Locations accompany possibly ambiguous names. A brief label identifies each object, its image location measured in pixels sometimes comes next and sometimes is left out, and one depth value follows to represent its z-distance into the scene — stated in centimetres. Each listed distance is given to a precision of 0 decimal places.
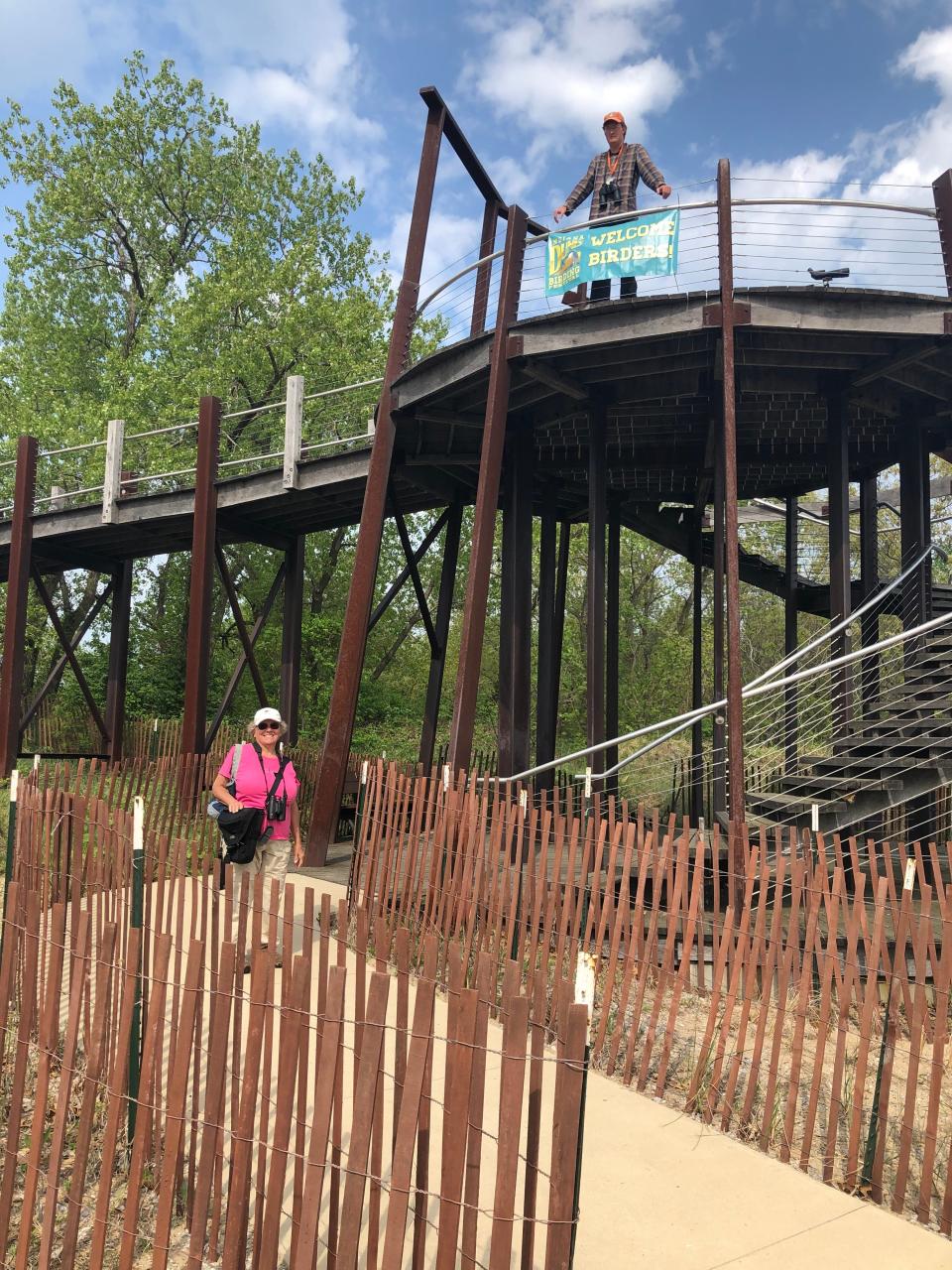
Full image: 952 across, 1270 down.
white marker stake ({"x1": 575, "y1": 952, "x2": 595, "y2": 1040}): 239
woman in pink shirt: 582
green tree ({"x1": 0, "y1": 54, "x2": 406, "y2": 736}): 2358
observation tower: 783
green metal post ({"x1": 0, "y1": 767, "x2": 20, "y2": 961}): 506
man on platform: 896
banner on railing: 763
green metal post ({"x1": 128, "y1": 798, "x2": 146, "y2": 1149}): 370
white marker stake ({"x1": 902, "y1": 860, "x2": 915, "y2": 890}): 400
